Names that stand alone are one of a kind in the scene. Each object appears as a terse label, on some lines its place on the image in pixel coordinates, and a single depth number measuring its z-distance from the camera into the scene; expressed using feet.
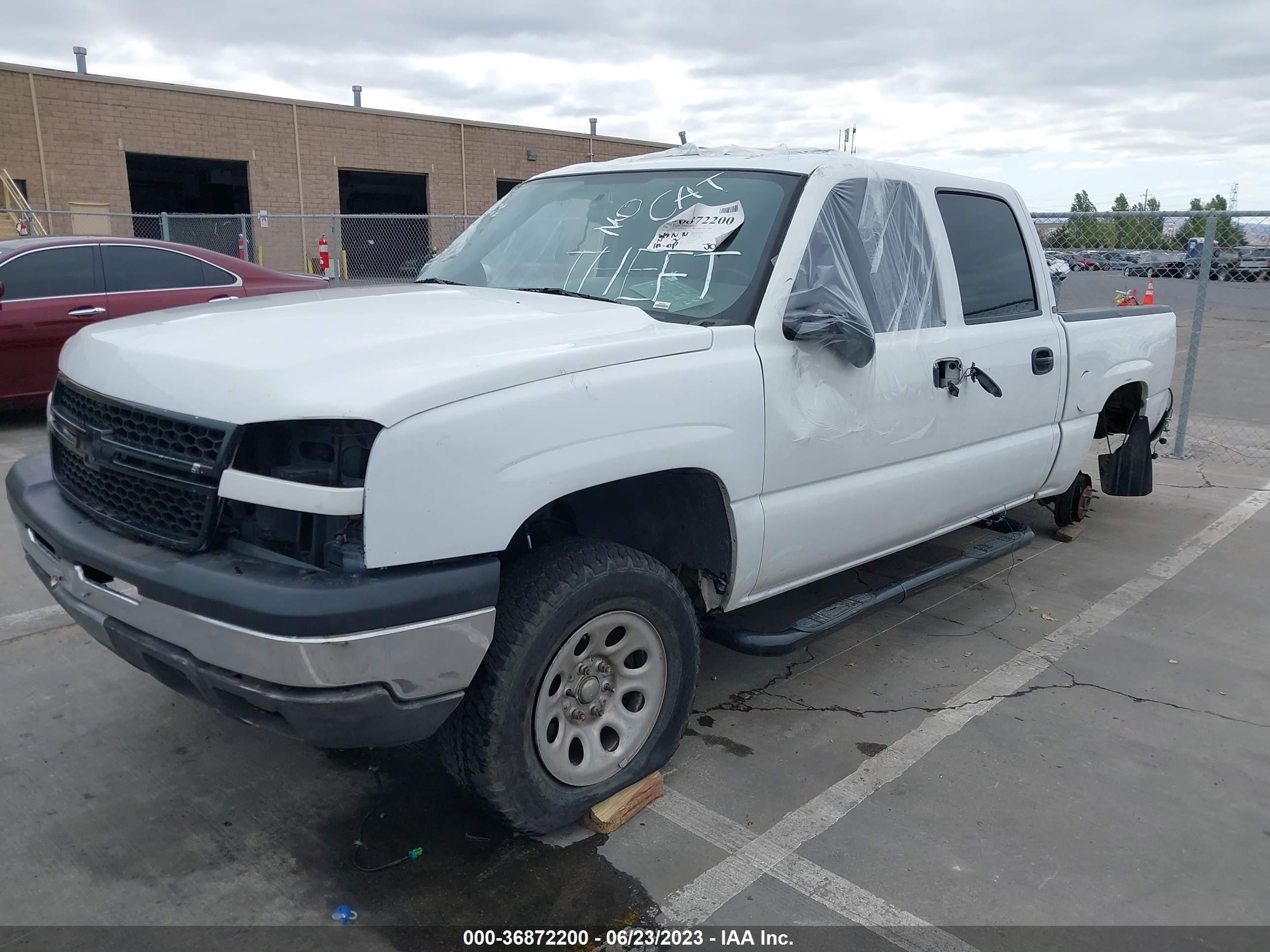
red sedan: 26.73
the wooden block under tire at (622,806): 10.06
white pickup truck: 8.00
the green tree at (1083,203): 152.66
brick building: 73.20
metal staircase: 60.44
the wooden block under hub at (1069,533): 20.34
